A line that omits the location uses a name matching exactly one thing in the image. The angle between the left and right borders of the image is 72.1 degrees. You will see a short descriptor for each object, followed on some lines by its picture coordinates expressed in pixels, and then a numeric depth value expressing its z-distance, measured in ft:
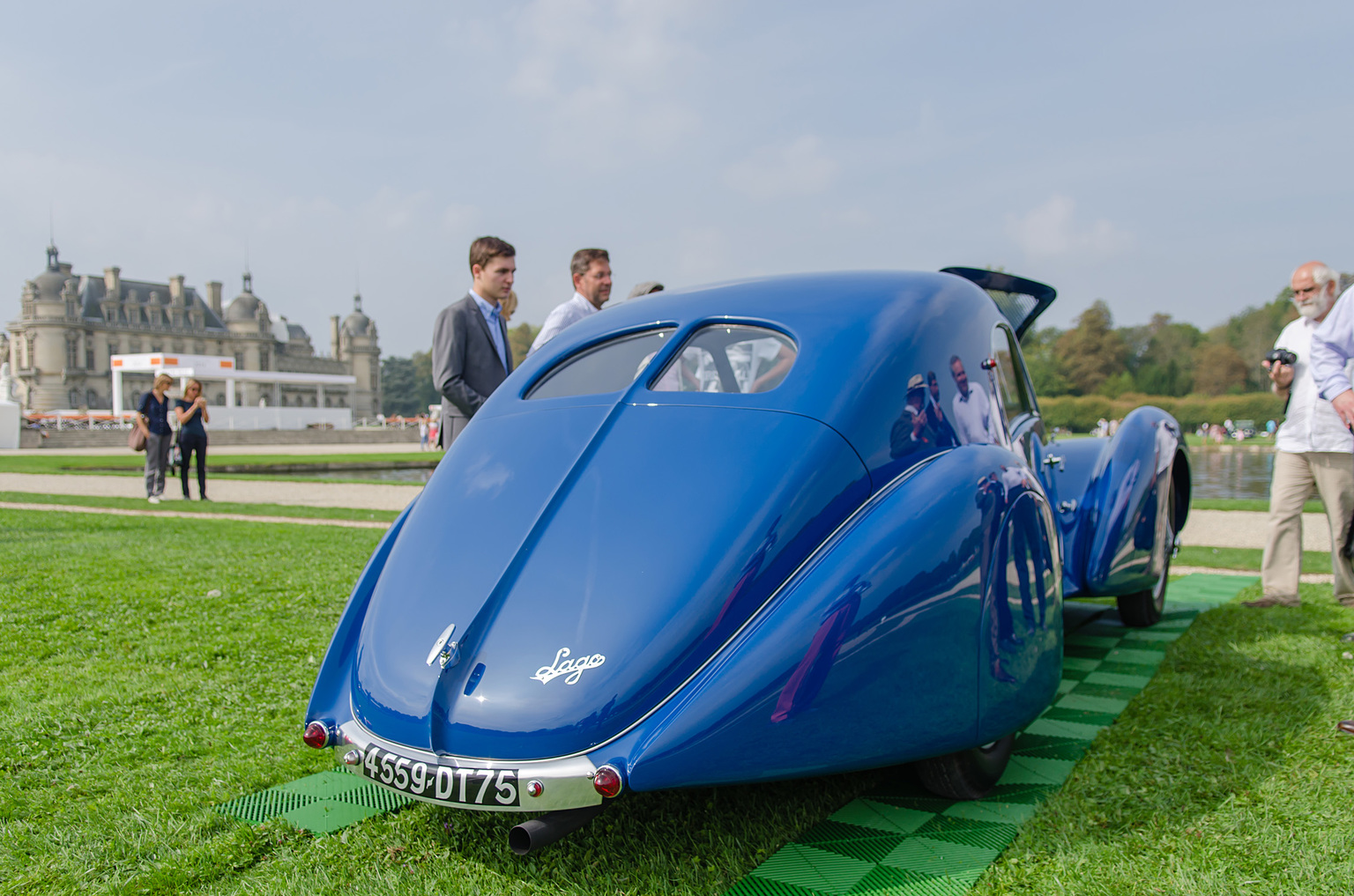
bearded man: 16.78
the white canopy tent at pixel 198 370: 196.75
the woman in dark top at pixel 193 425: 42.63
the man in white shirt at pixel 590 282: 17.25
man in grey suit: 15.70
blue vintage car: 6.97
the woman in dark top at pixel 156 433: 44.27
